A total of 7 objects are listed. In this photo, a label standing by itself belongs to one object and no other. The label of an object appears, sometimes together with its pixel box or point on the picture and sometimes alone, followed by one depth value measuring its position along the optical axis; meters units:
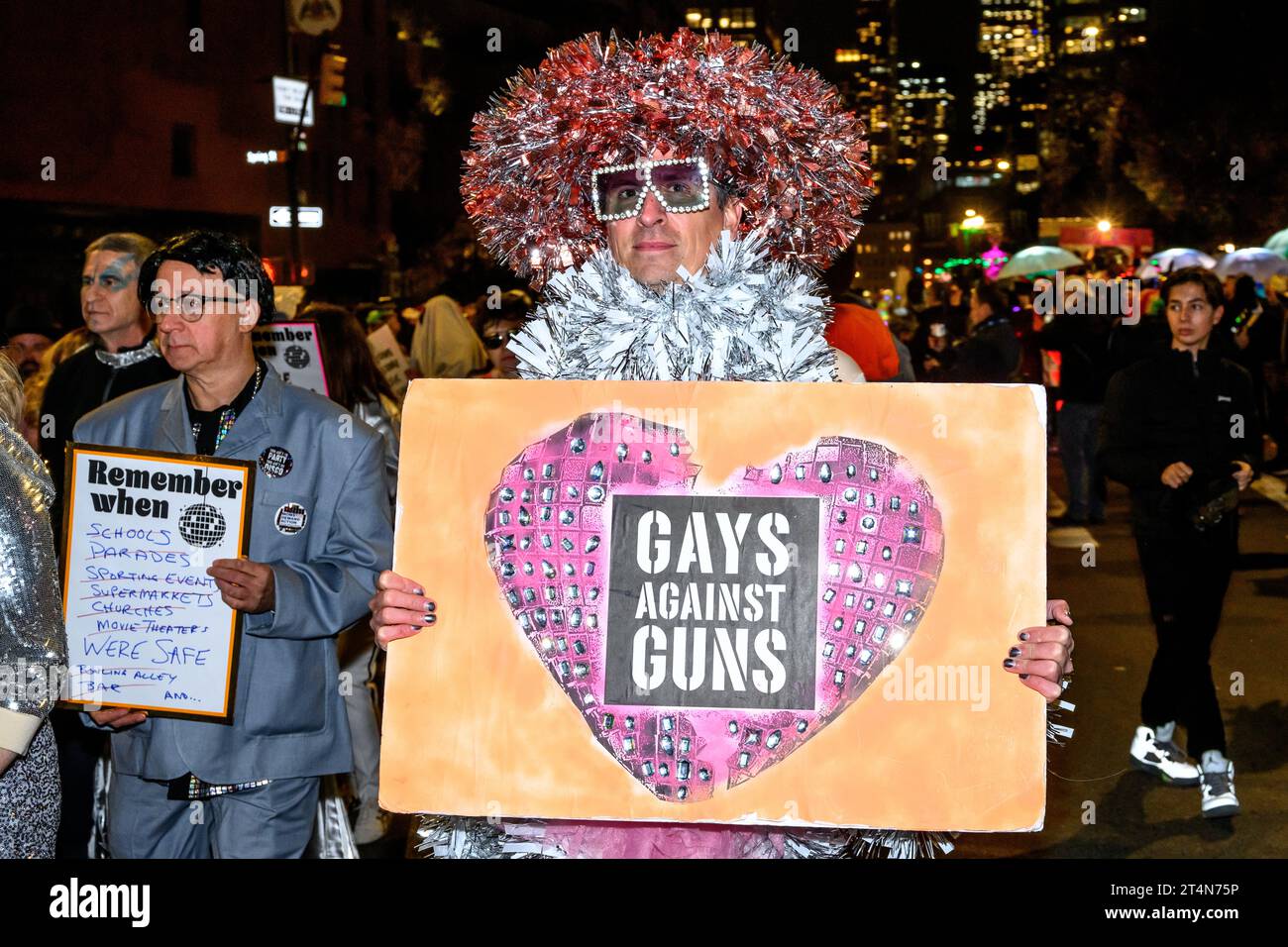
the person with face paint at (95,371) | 5.25
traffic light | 26.68
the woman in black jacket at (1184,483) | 6.34
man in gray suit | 3.61
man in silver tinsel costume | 2.78
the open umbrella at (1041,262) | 23.02
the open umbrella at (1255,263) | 22.59
